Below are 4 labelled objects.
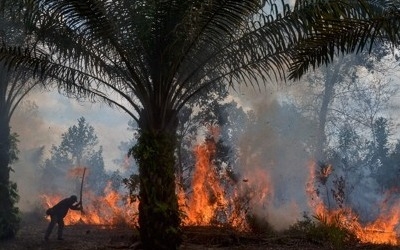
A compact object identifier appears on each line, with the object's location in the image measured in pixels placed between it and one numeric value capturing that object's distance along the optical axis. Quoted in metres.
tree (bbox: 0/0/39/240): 11.75
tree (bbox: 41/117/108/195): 45.75
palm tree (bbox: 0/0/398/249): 6.81
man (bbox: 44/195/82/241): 11.60
